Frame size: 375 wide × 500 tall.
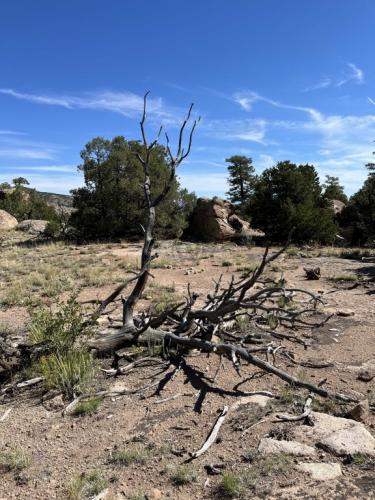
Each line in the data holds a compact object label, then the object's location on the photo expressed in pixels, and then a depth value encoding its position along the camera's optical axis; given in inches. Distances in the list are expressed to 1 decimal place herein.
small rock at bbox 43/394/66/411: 160.2
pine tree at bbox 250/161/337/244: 775.7
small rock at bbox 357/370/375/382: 175.6
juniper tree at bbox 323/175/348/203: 1467.8
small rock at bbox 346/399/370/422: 140.0
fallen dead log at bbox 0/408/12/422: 154.2
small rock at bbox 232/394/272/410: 155.1
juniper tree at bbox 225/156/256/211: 1457.9
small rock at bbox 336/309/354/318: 280.7
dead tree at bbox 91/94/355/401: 182.7
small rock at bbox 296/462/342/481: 113.4
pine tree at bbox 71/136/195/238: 829.8
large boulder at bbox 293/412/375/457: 123.9
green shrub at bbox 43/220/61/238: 892.1
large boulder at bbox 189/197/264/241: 855.7
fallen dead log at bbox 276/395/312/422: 139.9
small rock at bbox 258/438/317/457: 123.8
